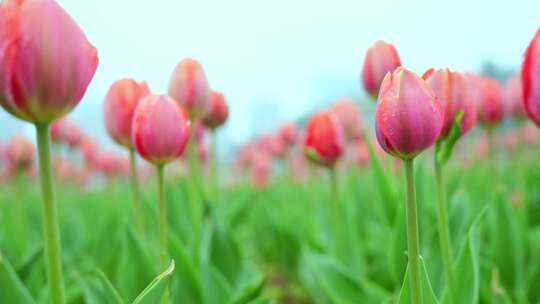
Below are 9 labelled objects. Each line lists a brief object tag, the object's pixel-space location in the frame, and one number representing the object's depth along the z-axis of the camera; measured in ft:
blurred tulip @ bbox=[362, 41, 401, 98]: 3.66
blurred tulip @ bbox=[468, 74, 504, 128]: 4.35
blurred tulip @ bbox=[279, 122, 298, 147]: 9.29
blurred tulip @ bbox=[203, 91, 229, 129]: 4.61
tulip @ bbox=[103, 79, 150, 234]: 3.53
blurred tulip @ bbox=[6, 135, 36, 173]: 5.09
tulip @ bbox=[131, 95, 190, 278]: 3.21
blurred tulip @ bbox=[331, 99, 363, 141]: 7.68
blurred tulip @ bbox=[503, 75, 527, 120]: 4.73
